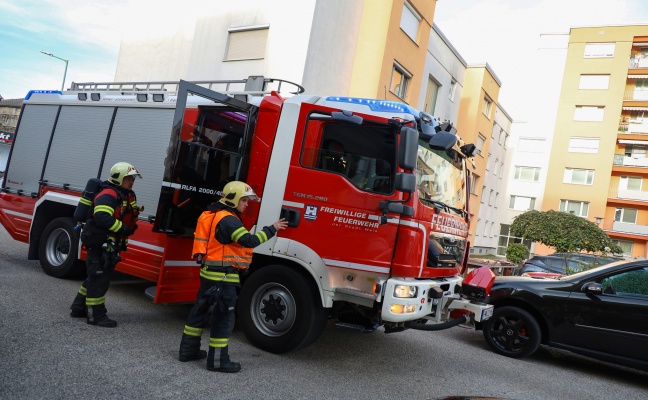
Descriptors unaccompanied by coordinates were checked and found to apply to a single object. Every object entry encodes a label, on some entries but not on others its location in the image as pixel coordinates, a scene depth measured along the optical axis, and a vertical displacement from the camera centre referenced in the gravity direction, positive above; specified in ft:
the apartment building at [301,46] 44.86 +17.10
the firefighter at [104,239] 17.38 -1.86
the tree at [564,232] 89.97 +6.82
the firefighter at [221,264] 14.70 -1.68
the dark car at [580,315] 20.16 -1.84
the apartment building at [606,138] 125.59 +35.04
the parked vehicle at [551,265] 43.19 +0.32
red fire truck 15.97 +0.48
